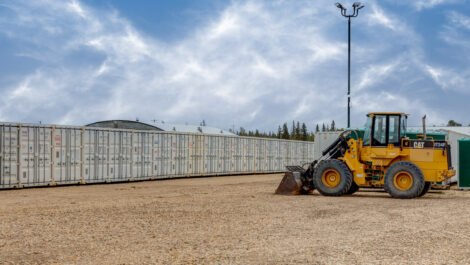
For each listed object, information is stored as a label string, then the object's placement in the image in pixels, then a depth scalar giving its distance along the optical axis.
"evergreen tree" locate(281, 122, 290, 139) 94.29
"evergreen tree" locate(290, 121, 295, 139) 94.75
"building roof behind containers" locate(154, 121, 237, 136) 49.28
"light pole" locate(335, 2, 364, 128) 36.34
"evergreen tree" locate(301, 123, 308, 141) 96.36
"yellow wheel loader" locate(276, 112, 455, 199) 19.80
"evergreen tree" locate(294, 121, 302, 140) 95.31
